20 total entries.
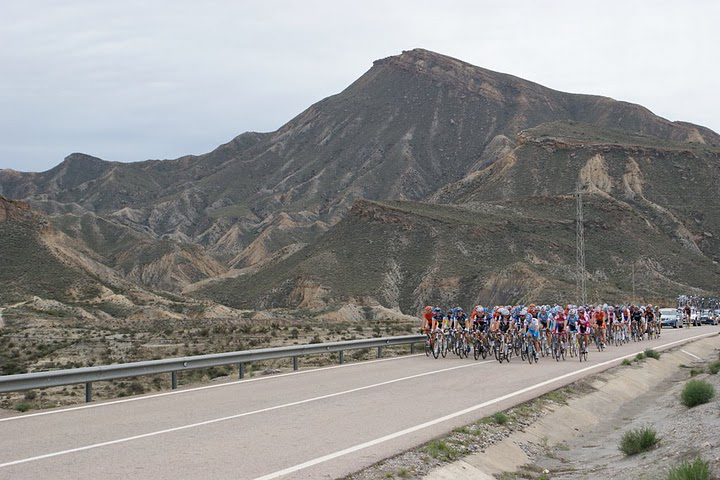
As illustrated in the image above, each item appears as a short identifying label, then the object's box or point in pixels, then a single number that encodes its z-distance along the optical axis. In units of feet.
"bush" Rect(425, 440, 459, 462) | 32.59
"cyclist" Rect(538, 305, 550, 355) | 85.71
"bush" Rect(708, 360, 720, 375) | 69.59
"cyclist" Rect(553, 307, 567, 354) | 85.66
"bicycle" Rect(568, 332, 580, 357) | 89.38
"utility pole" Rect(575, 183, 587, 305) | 178.19
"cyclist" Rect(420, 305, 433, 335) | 87.15
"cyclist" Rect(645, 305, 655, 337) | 129.18
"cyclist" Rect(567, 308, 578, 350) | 87.71
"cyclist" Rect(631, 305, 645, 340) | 124.98
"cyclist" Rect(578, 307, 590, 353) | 83.25
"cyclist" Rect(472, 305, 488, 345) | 84.99
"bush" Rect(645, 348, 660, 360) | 85.24
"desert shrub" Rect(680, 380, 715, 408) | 49.37
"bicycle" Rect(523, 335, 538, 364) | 80.02
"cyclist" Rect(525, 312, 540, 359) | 80.33
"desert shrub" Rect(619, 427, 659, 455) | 35.47
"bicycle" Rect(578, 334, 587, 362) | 82.02
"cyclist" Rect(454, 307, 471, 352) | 86.79
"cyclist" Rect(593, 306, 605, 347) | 104.17
